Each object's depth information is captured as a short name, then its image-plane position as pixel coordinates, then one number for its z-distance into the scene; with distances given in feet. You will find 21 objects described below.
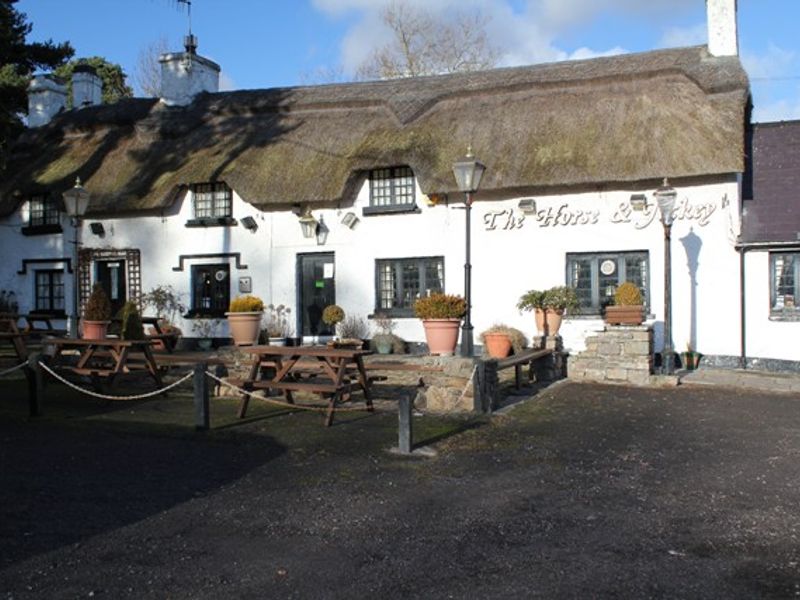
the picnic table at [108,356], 37.52
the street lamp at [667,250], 44.83
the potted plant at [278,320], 59.72
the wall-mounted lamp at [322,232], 58.85
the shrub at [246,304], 52.85
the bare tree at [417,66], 114.52
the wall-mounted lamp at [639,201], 50.34
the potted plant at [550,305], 49.03
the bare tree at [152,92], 127.44
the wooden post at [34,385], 32.37
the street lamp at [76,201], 48.57
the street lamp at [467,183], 35.27
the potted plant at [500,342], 47.52
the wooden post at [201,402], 29.73
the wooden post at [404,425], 25.49
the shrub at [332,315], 55.26
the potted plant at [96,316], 50.52
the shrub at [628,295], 43.98
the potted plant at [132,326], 47.14
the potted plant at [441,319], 41.11
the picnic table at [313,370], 31.04
